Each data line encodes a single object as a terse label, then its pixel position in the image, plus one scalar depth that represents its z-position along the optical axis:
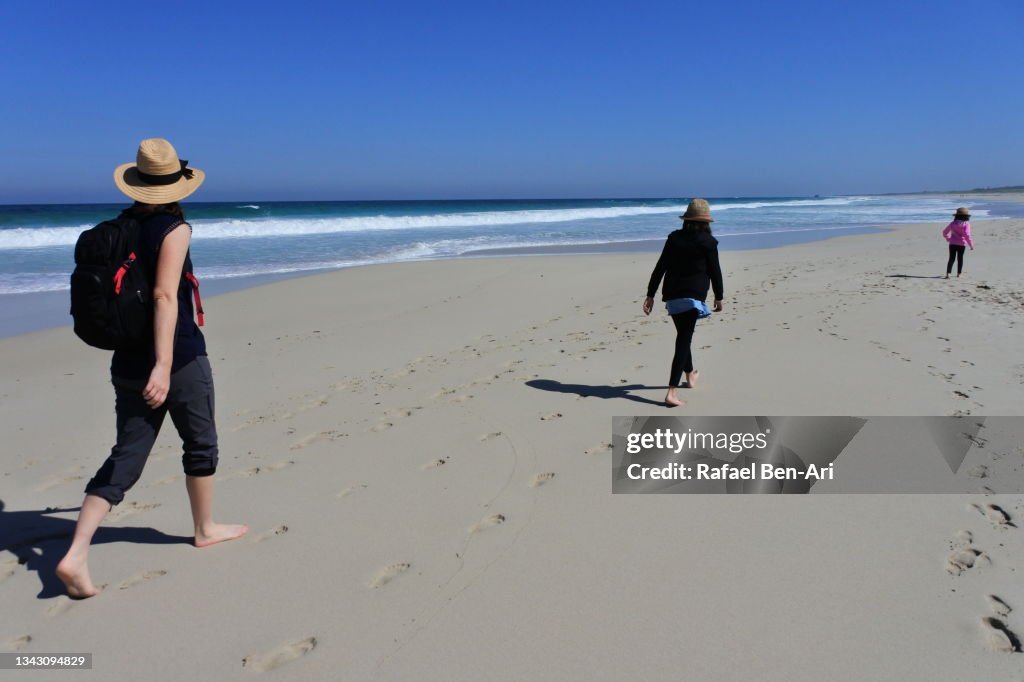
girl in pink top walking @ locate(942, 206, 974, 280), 11.64
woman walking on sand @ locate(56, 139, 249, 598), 2.70
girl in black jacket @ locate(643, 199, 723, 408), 5.25
